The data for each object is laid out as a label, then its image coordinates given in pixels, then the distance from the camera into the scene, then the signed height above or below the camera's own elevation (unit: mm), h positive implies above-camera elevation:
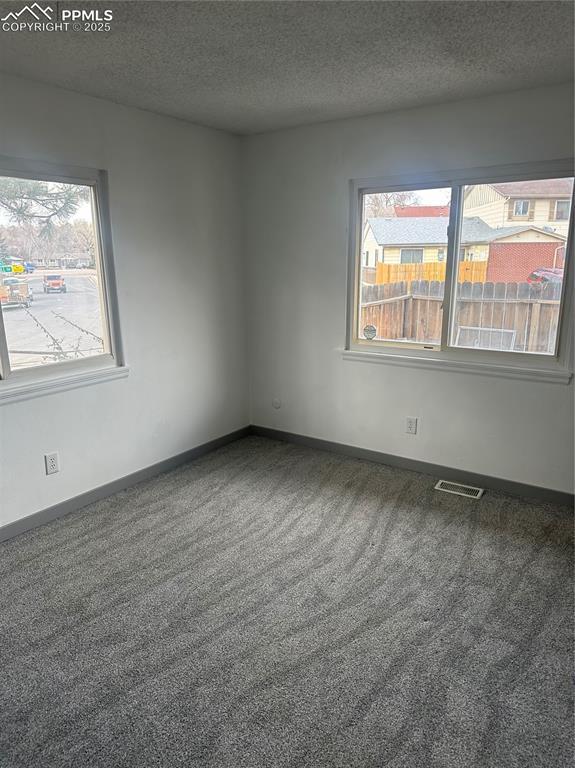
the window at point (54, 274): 2727 -20
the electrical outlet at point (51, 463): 2986 -1137
